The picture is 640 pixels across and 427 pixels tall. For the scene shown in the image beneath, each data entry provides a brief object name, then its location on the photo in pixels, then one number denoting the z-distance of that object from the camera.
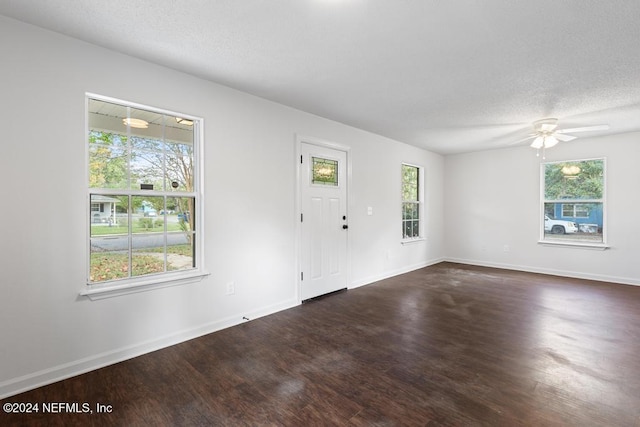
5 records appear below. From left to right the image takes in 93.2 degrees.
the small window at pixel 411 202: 6.02
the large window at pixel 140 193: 2.46
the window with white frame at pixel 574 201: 5.18
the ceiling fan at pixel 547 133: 4.11
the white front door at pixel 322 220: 4.02
